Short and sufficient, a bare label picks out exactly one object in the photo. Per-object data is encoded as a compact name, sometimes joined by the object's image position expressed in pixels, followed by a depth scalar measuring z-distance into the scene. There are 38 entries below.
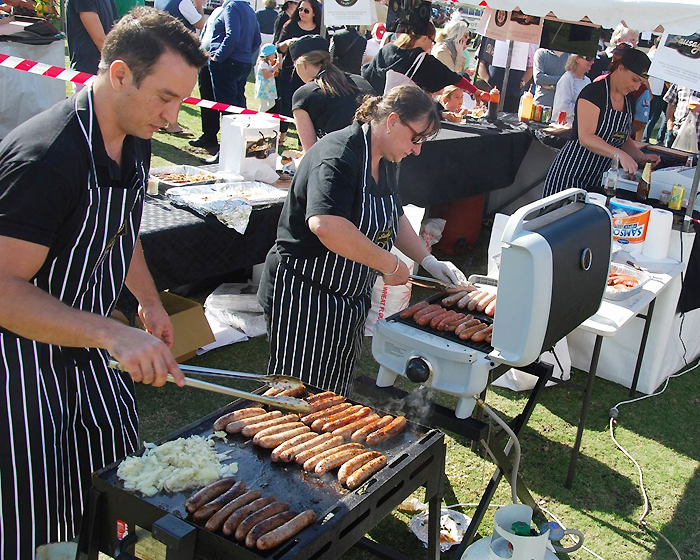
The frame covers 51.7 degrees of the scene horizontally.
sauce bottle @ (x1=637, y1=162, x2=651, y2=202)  5.31
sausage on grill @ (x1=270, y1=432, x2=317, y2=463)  2.23
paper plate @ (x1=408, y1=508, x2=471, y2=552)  3.30
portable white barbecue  2.51
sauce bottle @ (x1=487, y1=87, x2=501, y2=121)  8.20
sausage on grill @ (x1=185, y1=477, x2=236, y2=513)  1.96
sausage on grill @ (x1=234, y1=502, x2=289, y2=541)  1.89
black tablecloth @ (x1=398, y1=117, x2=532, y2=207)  6.37
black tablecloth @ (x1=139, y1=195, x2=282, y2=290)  4.07
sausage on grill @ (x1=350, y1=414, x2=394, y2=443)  2.41
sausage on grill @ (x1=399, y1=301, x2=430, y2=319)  3.13
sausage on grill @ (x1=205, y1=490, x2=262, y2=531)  1.91
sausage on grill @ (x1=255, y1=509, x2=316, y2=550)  1.83
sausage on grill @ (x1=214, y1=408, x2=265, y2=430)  2.35
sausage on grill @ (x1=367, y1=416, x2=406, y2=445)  2.40
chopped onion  2.02
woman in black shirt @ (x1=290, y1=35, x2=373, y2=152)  4.91
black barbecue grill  1.85
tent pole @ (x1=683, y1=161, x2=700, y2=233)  4.78
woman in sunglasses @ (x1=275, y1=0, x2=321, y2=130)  9.33
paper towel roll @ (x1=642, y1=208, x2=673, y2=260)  4.61
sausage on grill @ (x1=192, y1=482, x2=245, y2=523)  1.93
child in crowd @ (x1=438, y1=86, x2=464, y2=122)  7.93
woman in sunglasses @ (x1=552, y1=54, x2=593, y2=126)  9.80
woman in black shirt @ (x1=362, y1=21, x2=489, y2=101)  6.52
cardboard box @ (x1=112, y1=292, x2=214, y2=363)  4.54
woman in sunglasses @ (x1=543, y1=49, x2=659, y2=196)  5.37
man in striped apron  1.81
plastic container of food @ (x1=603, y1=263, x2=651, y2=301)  3.80
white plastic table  3.51
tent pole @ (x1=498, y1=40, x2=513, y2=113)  8.45
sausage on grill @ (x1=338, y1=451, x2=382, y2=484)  2.17
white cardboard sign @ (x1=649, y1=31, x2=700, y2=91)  4.62
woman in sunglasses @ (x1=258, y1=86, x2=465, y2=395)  2.88
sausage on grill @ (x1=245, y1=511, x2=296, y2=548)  1.85
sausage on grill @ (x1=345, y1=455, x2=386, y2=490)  2.15
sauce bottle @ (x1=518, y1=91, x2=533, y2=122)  8.44
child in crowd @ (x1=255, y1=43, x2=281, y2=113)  9.64
